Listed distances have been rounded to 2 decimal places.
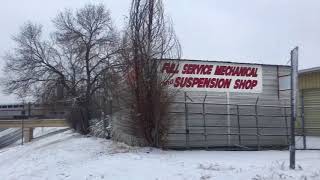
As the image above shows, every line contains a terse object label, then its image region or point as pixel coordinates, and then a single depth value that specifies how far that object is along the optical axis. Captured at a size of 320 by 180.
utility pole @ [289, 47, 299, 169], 8.47
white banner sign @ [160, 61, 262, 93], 13.22
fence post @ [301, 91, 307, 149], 13.35
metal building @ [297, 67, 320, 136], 18.16
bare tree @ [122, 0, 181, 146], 12.26
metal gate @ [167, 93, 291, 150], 13.28
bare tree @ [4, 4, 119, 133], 24.68
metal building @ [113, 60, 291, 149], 13.26
